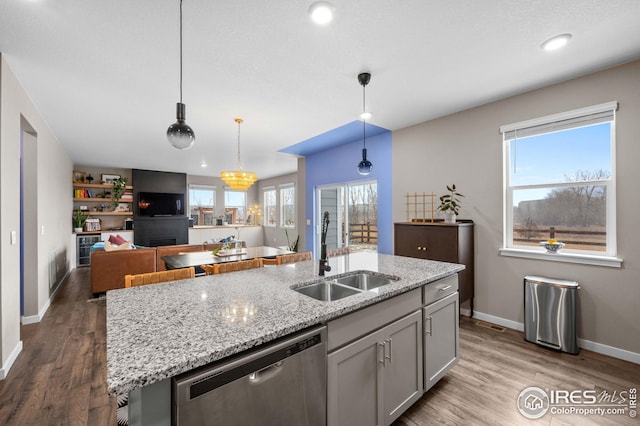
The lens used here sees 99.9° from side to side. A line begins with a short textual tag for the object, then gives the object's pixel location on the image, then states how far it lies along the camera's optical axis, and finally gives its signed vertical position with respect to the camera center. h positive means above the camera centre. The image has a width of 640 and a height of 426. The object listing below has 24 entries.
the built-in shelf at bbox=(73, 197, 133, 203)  7.16 +0.37
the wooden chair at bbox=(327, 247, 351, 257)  3.50 -0.54
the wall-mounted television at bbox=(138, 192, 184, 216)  7.72 +0.27
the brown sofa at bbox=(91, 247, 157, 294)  4.16 -0.84
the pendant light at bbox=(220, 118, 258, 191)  4.03 +0.52
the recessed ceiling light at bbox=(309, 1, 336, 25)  1.68 +1.29
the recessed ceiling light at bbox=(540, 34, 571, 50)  2.04 +1.31
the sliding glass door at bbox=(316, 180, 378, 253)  4.84 -0.04
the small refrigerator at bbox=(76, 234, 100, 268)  6.80 -0.91
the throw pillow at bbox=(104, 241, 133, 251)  4.42 -0.57
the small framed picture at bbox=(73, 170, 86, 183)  7.10 +0.98
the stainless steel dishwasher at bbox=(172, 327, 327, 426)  0.87 -0.64
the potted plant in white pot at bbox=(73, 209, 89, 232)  6.88 -0.20
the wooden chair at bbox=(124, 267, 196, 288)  1.78 -0.45
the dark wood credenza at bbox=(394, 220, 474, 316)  3.13 -0.40
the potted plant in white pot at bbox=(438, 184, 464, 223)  3.33 +0.09
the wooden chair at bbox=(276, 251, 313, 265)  2.73 -0.48
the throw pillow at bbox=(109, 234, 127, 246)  5.42 -0.54
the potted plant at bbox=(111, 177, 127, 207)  7.34 +0.66
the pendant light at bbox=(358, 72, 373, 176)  2.56 +1.27
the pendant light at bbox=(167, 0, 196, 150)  1.80 +0.54
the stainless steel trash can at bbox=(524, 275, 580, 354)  2.51 -0.99
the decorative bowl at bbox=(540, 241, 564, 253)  2.77 -0.37
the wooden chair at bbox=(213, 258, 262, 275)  2.17 -0.45
